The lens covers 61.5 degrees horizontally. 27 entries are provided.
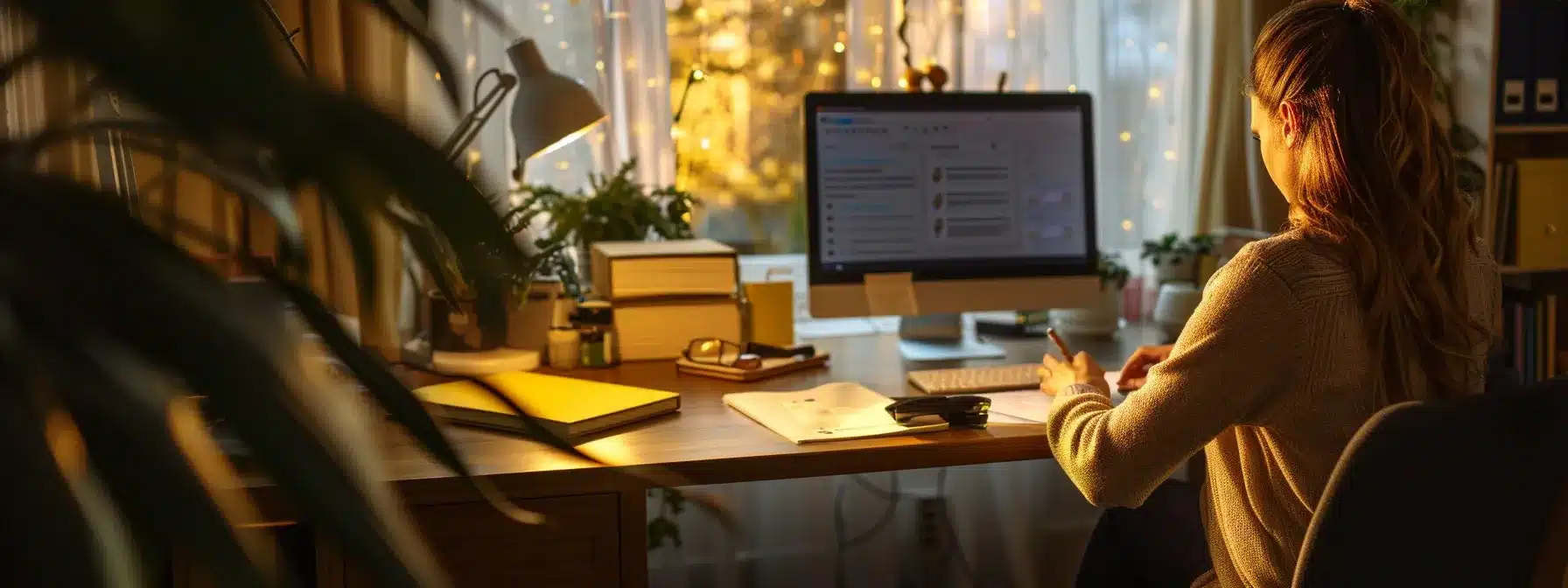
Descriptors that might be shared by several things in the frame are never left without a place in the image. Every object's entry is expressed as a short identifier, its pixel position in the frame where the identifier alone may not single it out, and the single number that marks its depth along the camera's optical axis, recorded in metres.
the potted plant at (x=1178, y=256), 2.54
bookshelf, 2.72
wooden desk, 1.42
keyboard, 1.89
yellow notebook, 1.57
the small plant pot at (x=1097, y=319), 2.42
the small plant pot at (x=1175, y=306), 2.35
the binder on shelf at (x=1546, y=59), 2.73
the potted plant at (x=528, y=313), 2.04
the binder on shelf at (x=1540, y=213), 2.75
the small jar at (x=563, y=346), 2.08
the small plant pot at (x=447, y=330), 2.03
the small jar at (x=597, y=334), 2.10
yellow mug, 2.22
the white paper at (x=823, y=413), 1.58
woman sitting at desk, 1.22
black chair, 1.00
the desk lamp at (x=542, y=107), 2.09
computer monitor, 2.15
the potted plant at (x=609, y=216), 2.42
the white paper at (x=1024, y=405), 1.68
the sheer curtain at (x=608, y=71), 2.89
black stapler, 1.60
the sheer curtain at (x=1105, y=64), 3.10
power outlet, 2.80
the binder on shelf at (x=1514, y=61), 2.72
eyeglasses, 2.06
